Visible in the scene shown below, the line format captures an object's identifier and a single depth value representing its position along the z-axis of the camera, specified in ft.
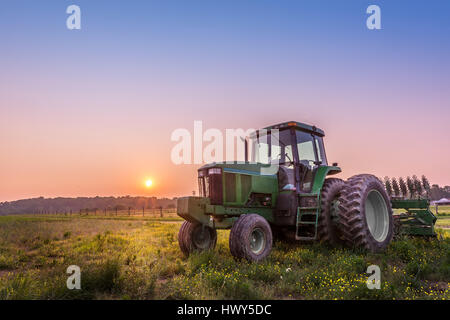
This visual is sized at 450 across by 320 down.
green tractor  20.84
